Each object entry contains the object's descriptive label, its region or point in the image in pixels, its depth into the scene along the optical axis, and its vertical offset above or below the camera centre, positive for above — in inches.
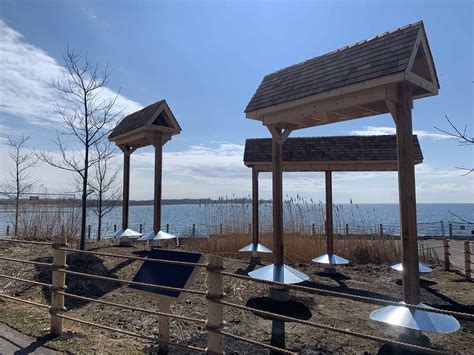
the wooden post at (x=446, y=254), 347.9 -46.5
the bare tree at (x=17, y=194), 428.0 +21.3
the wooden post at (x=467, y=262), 312.3 -48.0
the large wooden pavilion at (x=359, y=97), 157.2 +61.2
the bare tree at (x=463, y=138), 110.9 +22.7
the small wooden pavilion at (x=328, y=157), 343.0 +51.8
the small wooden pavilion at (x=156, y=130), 335.9 +77.9
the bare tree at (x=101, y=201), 533.4 +12.7
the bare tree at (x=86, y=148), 314.8 +56.4
